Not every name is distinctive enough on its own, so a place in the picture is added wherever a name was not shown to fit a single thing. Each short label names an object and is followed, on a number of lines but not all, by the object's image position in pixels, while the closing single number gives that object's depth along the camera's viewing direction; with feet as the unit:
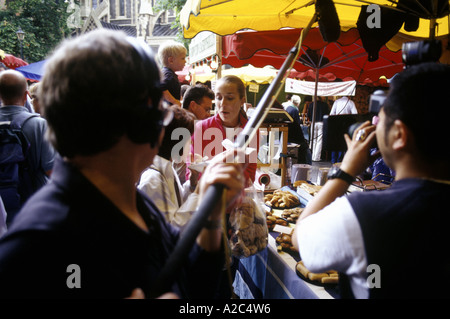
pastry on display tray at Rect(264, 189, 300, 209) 10.42
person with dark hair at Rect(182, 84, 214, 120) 11.91
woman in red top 9.89
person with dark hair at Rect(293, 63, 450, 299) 2.91
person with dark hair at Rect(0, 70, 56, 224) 9.75
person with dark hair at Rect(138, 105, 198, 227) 5.28
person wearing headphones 2.16
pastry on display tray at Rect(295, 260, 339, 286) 6.04
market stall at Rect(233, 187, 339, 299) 6.11
